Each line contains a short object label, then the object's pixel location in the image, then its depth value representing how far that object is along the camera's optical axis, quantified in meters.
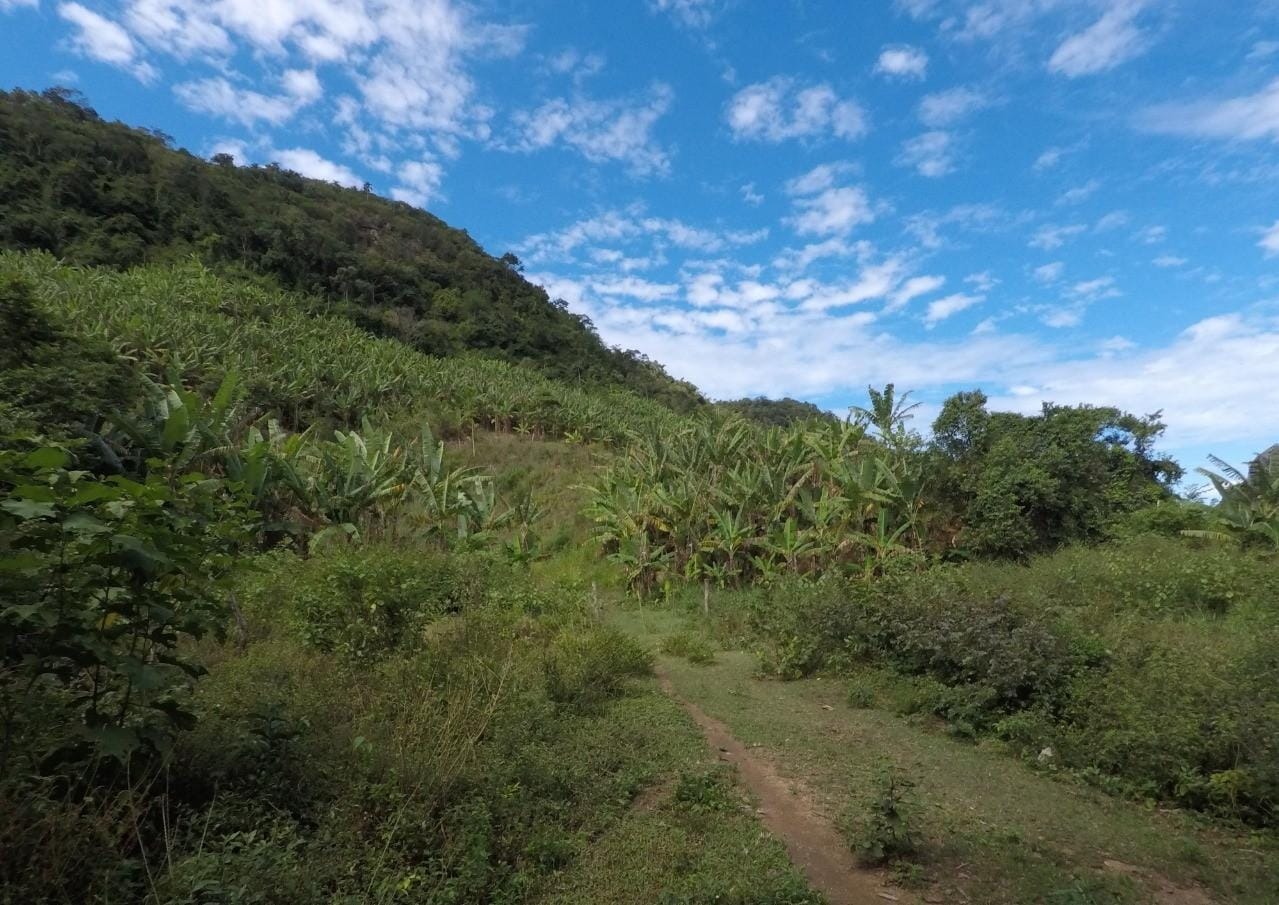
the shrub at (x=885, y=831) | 3.78
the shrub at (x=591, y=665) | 6.37
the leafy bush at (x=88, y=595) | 2.45
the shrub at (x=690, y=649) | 8.91
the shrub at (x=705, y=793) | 4.34
